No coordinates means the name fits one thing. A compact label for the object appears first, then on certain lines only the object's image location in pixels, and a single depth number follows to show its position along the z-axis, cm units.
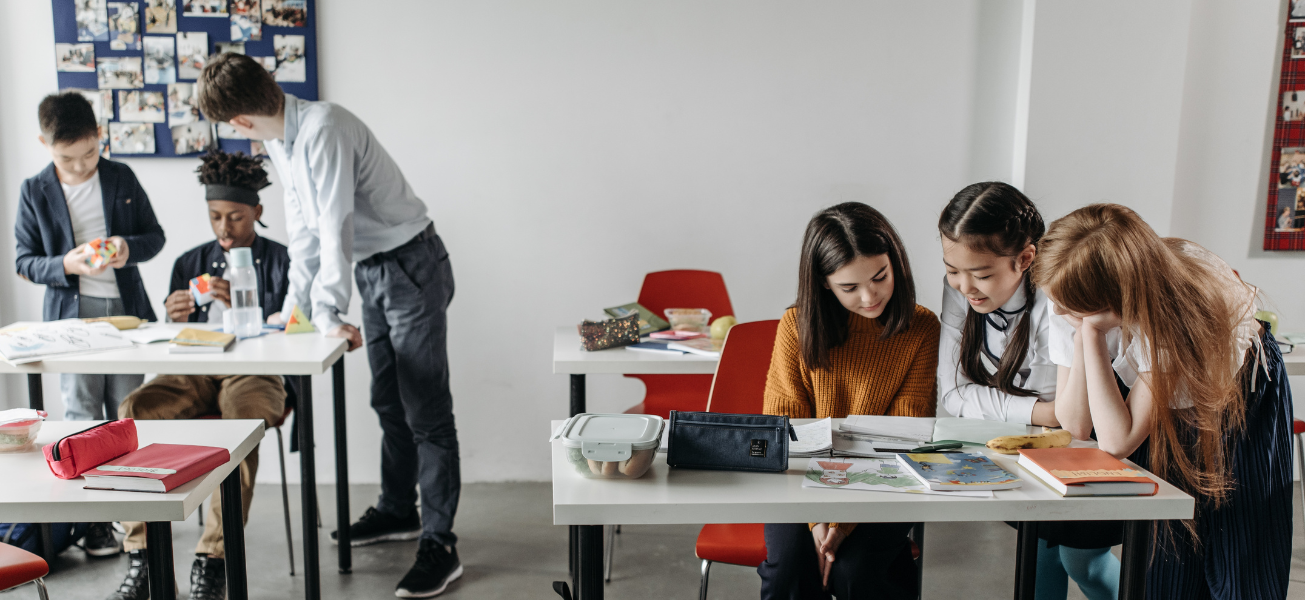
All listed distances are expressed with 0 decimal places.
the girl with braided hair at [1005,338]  171
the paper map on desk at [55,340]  210
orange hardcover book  126
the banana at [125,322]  249
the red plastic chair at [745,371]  198
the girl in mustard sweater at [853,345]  163
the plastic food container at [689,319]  270
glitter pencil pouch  244
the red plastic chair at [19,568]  149
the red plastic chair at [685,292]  305
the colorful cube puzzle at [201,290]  268
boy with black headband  224
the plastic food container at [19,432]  147
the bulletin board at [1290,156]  320
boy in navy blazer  266
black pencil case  137
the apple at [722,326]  251
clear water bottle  239
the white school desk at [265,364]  210
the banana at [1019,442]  146
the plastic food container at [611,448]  129
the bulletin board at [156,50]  312
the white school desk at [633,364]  229
